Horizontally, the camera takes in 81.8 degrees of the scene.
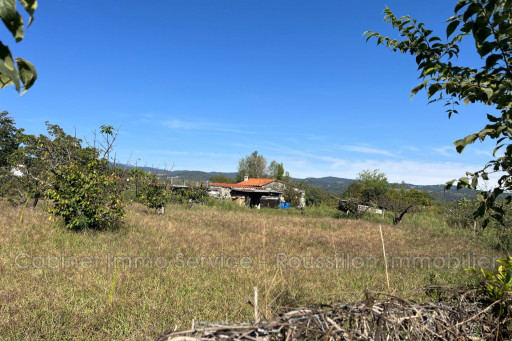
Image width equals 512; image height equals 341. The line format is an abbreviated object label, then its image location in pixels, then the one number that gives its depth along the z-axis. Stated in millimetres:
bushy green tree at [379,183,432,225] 16605
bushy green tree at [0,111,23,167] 24656
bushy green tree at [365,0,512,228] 1241
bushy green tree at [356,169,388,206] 51281
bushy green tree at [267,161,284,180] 67688
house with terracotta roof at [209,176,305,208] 31328
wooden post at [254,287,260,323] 1226
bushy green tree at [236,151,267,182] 74250
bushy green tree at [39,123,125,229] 8109
